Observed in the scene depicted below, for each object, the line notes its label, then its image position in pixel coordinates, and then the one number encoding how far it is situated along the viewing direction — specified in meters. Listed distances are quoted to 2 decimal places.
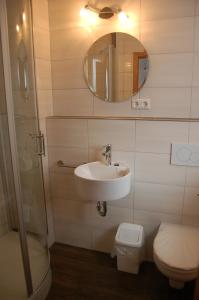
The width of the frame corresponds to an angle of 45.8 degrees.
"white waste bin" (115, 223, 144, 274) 1.88
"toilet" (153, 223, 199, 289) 1.45
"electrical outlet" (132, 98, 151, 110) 1.87
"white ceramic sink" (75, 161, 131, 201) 1.64
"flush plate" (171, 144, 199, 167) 1.79
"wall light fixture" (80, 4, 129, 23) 1.79
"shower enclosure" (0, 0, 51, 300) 1.36
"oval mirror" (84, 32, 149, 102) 1.83
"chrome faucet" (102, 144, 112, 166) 1.96
